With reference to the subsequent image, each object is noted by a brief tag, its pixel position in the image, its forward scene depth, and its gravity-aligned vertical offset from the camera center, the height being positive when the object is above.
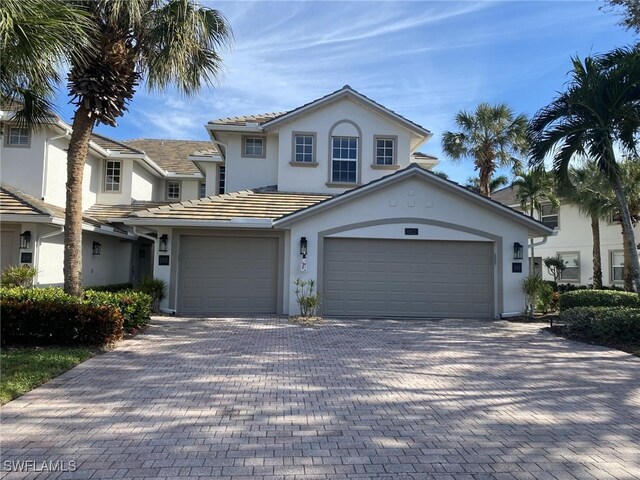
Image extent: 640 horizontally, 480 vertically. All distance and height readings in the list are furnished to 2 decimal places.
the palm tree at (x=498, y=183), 28.26 +5.29
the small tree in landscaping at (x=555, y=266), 24.62 +0.13
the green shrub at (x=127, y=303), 9.48 -0.90
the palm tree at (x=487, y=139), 22.09 +6.20
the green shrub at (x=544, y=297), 13.68 -0.87
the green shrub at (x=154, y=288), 13.02 -0.77
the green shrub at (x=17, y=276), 12.55 -0.49
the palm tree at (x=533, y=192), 22.61 +3.79
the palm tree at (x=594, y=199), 18.71 +2.97
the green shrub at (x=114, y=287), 14.19 -0.91
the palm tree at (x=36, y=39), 6.40 +3.19
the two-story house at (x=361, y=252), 13.42 +0.36
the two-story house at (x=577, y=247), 22.53 +1.16
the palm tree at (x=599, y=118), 11.03 +3.74
